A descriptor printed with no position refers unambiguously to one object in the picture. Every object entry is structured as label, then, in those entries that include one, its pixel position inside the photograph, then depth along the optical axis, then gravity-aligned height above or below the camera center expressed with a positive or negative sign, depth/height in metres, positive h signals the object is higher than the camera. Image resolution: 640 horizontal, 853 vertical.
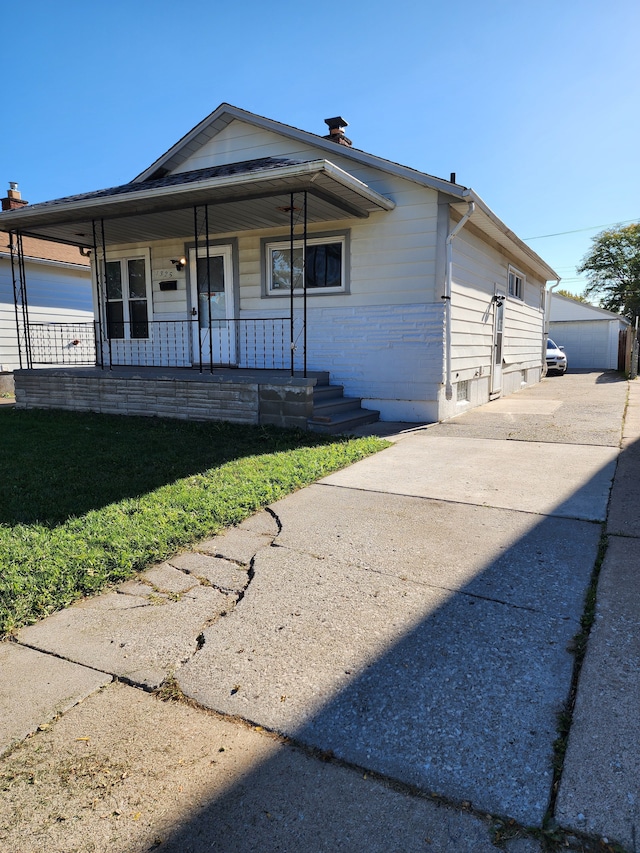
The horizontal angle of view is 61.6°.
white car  20.39 +0.04
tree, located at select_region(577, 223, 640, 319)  38.31 +7.09
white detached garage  24.61 +1.24
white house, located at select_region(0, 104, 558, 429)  7.96 +1.63
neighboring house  14.49 +2.12
